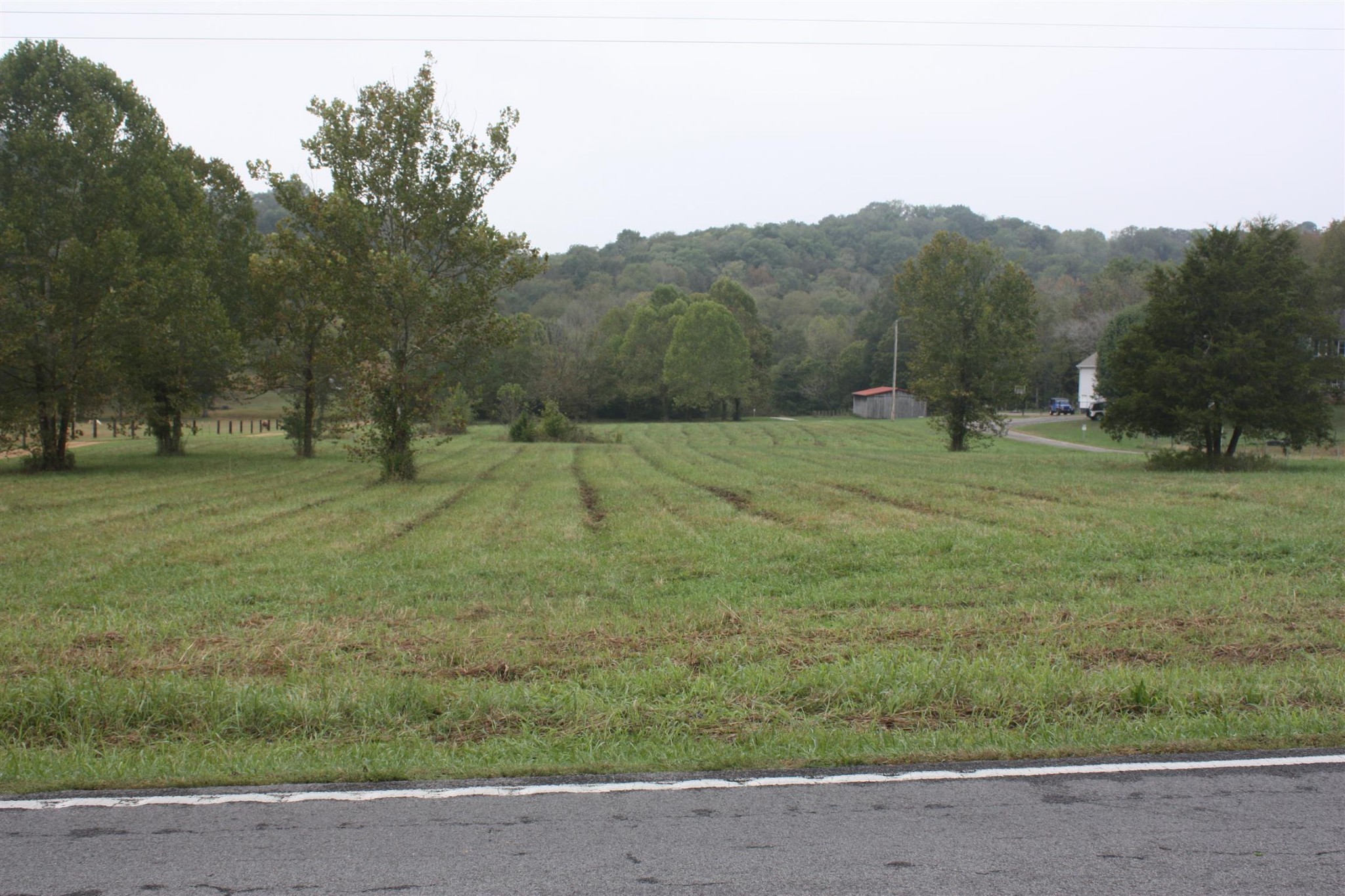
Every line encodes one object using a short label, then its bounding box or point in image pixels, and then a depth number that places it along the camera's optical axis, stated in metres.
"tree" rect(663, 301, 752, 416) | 80.62
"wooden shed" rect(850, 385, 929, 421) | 81.88
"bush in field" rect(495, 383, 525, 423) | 59.75
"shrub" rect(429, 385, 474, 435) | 25.06
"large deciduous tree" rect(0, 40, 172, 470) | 27.72
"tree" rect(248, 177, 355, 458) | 23.27
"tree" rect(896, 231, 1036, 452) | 39.03
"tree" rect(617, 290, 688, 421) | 84.56
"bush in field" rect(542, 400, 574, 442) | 50.72
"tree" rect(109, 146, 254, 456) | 29.38
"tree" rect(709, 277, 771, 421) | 91.44
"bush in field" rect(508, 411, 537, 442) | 50.69
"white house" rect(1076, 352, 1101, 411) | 78.86
